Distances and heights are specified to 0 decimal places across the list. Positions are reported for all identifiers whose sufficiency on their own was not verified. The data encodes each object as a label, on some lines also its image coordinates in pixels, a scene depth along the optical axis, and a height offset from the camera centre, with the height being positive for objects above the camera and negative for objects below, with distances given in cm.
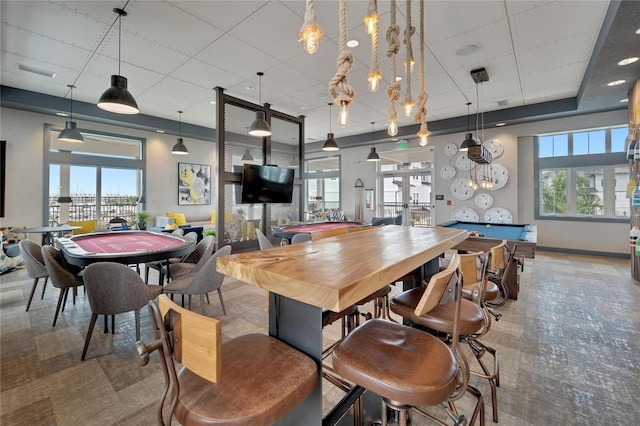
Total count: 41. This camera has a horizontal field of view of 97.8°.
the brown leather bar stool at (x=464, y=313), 145 -54
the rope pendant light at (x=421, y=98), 227 +98
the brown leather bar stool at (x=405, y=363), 95 -56
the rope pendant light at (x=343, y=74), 133 +68
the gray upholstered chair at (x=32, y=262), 313 -55
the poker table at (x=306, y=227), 444 -26
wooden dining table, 83 -20
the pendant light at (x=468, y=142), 526 +141
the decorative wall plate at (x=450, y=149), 793 +186
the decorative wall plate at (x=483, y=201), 739 +37
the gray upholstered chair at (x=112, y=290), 228 -64
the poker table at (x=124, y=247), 258 -38
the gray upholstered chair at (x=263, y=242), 402 -41
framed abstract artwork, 872 +96
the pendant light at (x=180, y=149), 698 +163
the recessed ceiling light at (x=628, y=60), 359 +203
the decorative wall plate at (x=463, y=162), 767 +146
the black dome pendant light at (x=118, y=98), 314 +131
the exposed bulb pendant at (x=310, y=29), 132 +89
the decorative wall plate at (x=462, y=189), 769 +71
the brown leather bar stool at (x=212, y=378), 78 -56
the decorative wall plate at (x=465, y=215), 761 -1
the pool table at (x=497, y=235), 344 -31
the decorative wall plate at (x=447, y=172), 795 +123
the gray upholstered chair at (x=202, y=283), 275 -71
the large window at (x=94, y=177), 668 +95
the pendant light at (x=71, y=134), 524 +150
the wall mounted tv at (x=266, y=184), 557 +62
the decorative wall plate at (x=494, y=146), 726 +179
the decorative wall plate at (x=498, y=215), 712 -1
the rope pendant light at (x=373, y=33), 166 +110
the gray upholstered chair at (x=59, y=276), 275 -64
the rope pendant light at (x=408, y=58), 206 +120
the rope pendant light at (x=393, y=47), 192 +117
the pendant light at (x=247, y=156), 624 +130
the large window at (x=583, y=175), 618 +95
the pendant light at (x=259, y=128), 482 +149
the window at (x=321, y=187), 1064 +109
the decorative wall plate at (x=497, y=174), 717 +106
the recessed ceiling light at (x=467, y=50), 391 +235
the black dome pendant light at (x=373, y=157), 776 +159
